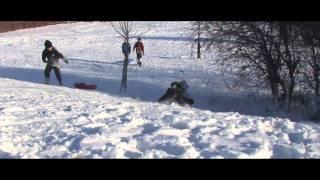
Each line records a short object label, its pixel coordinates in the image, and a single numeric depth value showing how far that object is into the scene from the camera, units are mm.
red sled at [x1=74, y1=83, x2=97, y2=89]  17500
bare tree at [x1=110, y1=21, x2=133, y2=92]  18578
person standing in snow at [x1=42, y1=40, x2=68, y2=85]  17562
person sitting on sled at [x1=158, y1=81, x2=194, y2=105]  14695
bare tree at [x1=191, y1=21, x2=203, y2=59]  16792
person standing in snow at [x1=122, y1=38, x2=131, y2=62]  20292
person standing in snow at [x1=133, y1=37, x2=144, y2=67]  25328
